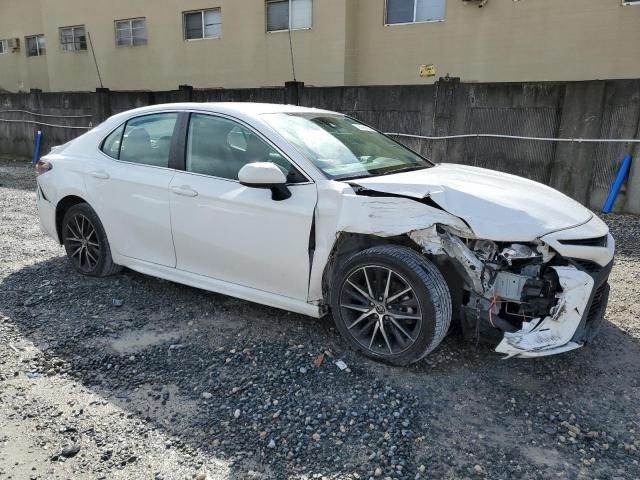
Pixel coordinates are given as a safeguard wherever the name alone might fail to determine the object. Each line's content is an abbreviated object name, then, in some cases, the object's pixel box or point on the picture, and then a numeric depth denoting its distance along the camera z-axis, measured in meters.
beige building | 10.73
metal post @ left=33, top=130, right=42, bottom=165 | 14.23
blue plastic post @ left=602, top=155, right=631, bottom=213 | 7.14
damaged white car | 2.91
